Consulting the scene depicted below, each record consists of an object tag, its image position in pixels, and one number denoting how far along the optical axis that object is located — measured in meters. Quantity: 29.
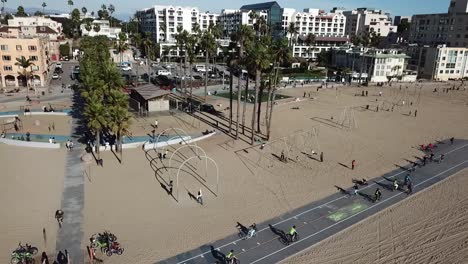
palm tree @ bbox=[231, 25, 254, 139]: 52.88
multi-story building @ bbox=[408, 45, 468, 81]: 118.38
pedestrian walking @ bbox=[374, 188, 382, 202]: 33.44
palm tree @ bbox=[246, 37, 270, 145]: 42.86
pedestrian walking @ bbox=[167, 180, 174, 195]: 33.42
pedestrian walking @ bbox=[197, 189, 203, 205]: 32.12
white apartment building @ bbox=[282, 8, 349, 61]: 153.50
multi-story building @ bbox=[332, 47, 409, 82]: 110.86
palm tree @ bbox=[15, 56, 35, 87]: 73.25
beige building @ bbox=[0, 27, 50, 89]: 79.06
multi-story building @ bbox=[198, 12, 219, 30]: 176.50
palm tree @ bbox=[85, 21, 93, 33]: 140.27
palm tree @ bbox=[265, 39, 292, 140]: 45.19
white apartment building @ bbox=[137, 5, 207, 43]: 160.00
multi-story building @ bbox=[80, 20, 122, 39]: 152.18
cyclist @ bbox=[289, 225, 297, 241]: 26.59
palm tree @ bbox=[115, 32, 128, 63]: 81.54
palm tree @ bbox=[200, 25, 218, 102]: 67.25
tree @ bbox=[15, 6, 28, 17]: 178.90
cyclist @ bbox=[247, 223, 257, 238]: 26.98
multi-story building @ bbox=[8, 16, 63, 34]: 139.62
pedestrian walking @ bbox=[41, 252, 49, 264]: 23.00
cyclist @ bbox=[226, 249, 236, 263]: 23.52
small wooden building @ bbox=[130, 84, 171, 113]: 62.75
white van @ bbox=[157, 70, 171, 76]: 102.01
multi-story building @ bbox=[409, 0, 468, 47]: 130.38
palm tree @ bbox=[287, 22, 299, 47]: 125.69
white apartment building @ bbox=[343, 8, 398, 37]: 182.62
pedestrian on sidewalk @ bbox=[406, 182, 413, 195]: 35.00
